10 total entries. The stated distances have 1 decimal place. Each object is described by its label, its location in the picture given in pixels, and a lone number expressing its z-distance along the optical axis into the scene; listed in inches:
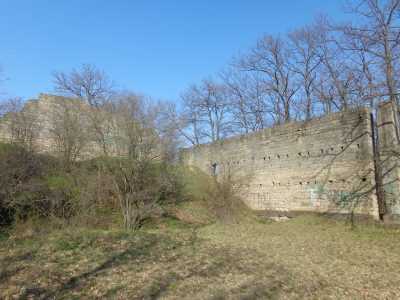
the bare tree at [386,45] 396.2
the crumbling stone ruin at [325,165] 415.2
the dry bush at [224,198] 505.0
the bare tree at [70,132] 534.0
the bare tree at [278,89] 1015.0
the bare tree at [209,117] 1203.9
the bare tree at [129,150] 424.2
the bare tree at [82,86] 1032.8
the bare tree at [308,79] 957.6
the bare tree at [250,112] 1077.1
